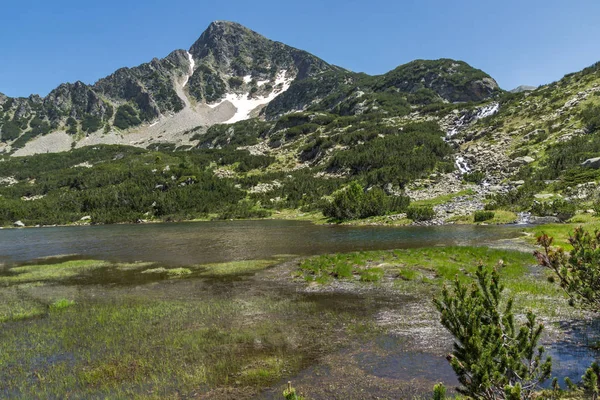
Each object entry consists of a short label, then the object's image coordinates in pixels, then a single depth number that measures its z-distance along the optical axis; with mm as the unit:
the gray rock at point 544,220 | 55612
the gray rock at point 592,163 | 69250
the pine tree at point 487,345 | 6980
